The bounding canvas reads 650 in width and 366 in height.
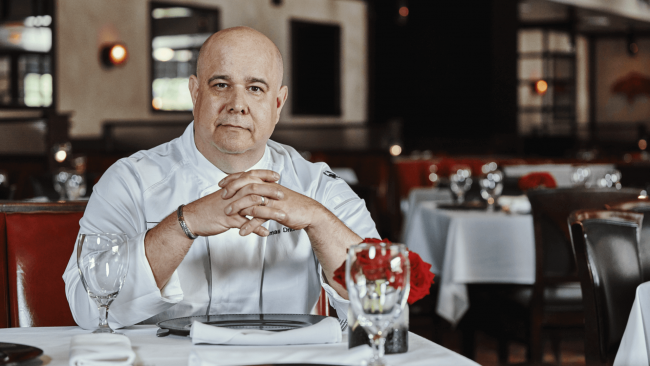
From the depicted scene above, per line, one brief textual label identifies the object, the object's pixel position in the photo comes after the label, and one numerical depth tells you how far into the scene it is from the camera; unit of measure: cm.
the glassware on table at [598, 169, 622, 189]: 404
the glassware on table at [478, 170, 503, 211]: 385
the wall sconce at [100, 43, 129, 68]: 856
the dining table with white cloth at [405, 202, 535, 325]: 346
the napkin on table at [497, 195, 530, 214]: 371
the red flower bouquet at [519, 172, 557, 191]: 382
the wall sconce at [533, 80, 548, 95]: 1608
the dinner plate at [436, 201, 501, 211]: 389
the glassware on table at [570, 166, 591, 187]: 452
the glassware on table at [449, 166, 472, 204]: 415
